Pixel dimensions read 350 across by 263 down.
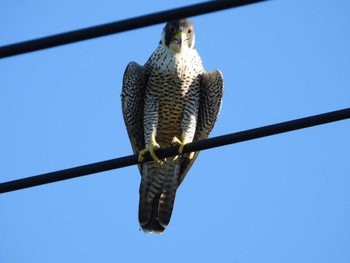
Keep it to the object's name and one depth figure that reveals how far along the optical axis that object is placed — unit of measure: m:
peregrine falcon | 17.84
